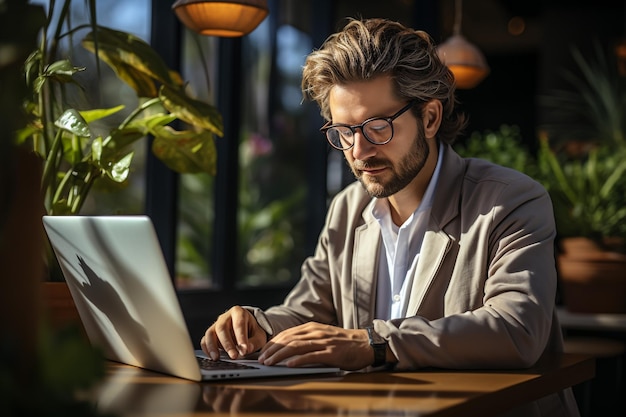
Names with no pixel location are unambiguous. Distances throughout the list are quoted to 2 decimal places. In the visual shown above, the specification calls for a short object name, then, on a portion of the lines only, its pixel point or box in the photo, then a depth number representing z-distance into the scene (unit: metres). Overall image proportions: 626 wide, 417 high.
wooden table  1.36
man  1.84
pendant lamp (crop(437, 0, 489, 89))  4.73
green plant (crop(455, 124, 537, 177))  4.59
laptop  1.48
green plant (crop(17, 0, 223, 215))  2.23
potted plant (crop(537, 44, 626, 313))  4.25
